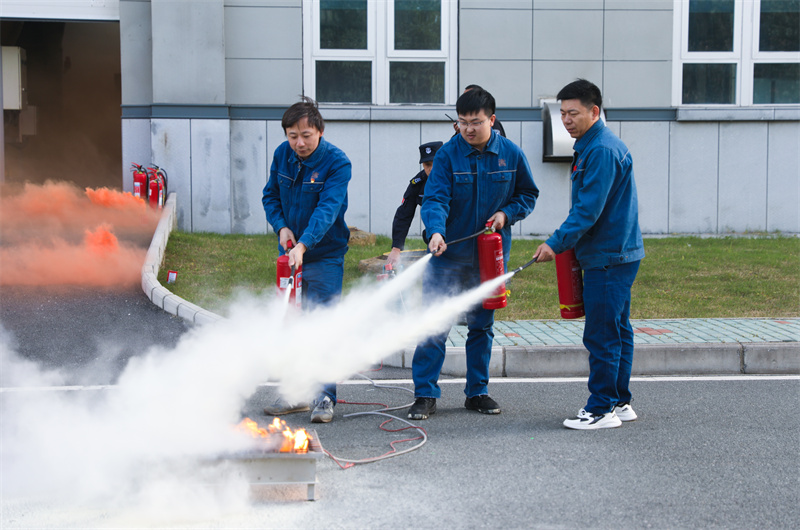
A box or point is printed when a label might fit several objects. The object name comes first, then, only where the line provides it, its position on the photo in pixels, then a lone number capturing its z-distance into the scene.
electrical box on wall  15.80
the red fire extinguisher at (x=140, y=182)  12.90
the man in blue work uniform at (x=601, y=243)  4.97
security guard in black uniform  6.76
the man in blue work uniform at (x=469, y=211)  5.38
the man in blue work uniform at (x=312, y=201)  5.24
